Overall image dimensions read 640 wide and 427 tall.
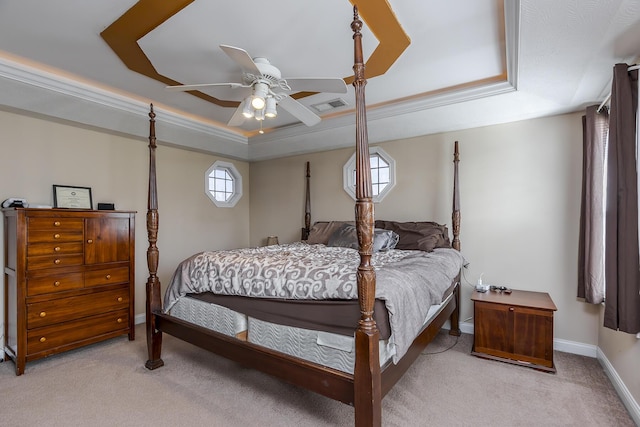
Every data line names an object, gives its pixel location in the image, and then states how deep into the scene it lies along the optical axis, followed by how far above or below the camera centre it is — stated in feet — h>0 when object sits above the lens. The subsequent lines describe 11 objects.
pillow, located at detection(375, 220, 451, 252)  10.61 -0.82
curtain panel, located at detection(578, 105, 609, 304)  8.68 +0.30
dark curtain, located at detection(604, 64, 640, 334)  6.25 +0.02
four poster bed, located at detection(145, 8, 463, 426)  5.01 -1.97
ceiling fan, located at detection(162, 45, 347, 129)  7.12 +2.97
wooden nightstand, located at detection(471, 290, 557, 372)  8.48 -3.25
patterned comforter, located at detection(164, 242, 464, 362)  5.67 -1.40
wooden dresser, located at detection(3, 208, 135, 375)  8.68 -2.08
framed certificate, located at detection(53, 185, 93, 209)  10.49 +0.46
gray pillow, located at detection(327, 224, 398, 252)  10.71 -0.96
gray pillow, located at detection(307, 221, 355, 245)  12.95 -0.83
